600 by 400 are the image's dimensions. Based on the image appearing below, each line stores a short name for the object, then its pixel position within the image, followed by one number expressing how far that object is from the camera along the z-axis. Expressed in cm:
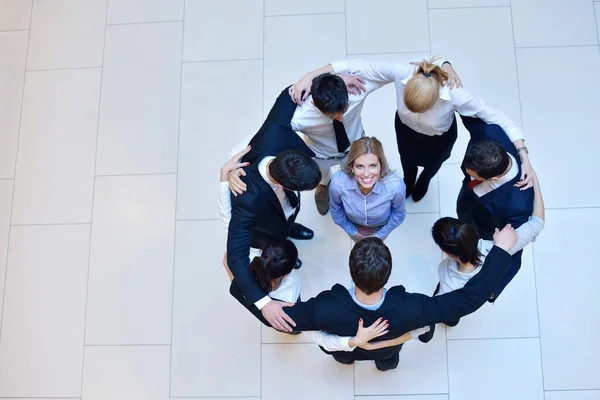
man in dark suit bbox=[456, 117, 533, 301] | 195
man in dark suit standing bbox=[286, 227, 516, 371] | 183
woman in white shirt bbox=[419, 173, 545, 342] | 197
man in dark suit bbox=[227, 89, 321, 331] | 199
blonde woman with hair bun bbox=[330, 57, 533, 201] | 204
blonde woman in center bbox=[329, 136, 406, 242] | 206
